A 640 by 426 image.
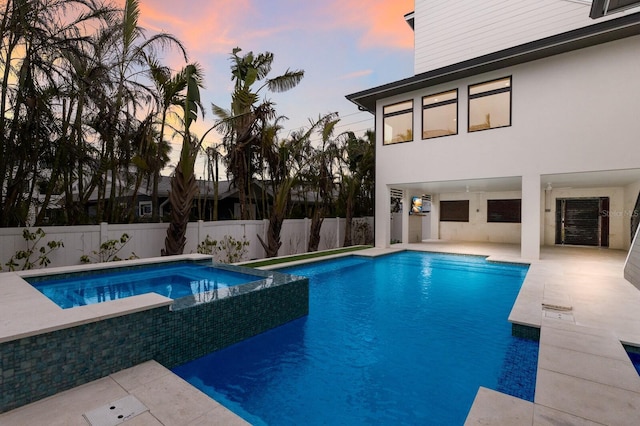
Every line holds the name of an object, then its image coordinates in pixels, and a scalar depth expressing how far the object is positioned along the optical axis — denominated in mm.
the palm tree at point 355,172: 14836
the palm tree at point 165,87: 8992
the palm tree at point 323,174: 13289
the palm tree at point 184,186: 8602
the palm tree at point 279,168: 11180
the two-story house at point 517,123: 9430
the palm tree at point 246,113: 10703
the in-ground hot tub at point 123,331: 2652
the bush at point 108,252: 7610
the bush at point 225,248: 9820
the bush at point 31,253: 6473
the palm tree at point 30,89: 6273
